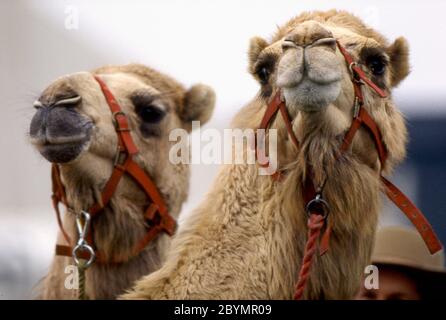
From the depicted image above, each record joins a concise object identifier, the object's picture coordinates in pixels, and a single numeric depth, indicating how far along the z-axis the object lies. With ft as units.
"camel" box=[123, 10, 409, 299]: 10.66
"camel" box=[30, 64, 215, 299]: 13.20
